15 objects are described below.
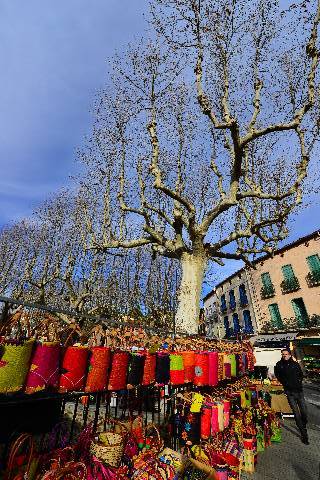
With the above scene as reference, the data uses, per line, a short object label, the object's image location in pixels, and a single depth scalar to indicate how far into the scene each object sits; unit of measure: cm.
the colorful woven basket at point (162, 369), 350
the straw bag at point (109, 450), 254
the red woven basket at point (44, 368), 212
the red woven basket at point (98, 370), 254
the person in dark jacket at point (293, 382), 563
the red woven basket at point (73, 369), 235
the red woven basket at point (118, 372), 276
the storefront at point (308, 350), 1927
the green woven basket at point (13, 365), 194
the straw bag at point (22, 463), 206
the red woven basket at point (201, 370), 408
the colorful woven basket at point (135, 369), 304
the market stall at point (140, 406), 216
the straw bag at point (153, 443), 315
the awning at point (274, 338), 2322
